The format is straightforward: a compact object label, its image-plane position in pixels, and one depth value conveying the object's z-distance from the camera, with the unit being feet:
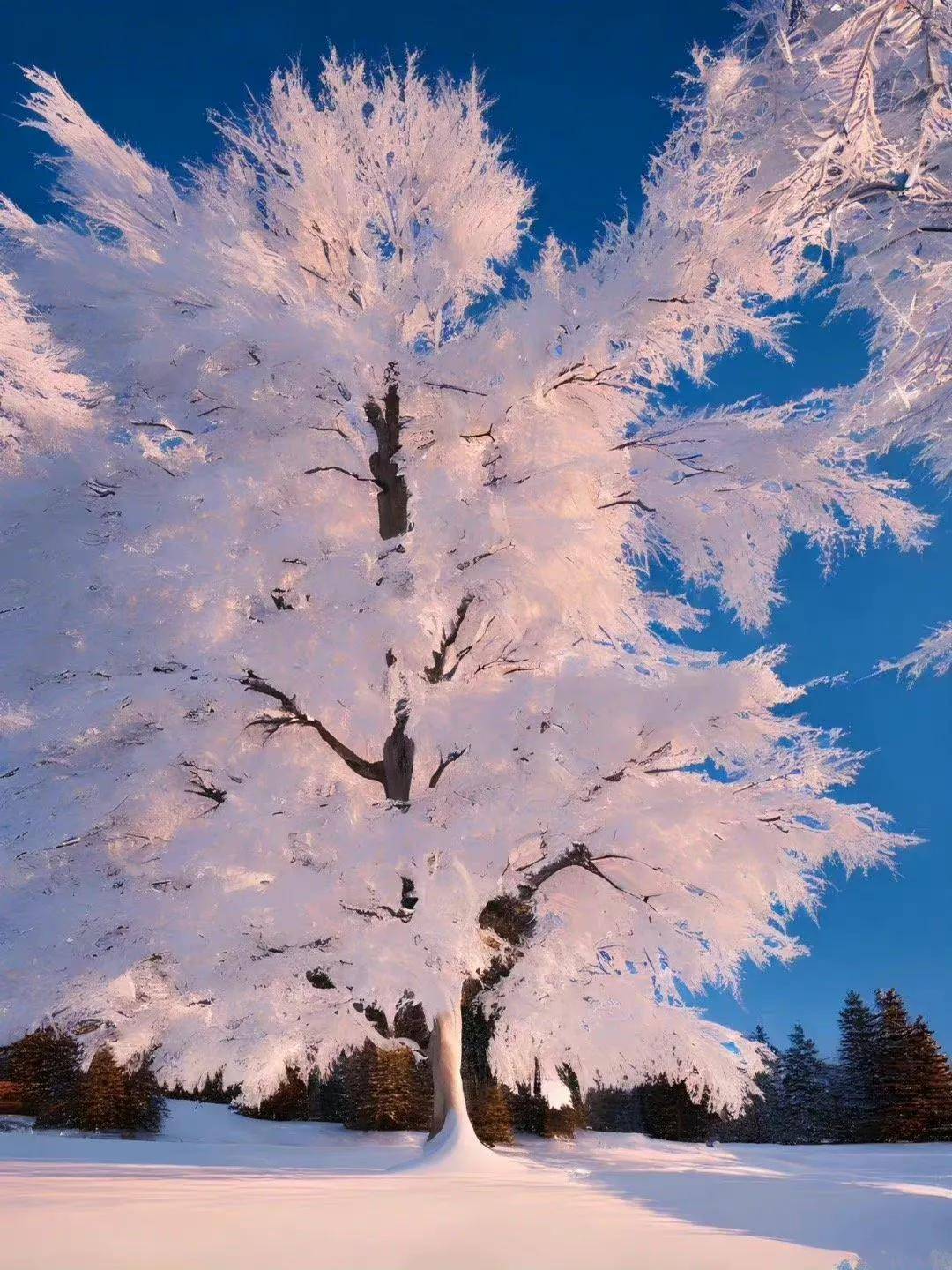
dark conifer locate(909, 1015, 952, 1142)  74.79
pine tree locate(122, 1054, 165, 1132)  56.29
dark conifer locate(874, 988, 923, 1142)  75.10
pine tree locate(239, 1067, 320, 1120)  67.15
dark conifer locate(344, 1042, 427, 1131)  60.39
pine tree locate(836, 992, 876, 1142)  85.66
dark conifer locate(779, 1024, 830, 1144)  101.98
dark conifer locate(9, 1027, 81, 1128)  58.29
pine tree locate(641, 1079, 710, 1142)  73.77
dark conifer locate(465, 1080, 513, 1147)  55.26
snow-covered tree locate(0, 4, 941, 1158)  22.65
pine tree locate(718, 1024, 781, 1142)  93.45
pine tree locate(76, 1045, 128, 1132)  55.36
